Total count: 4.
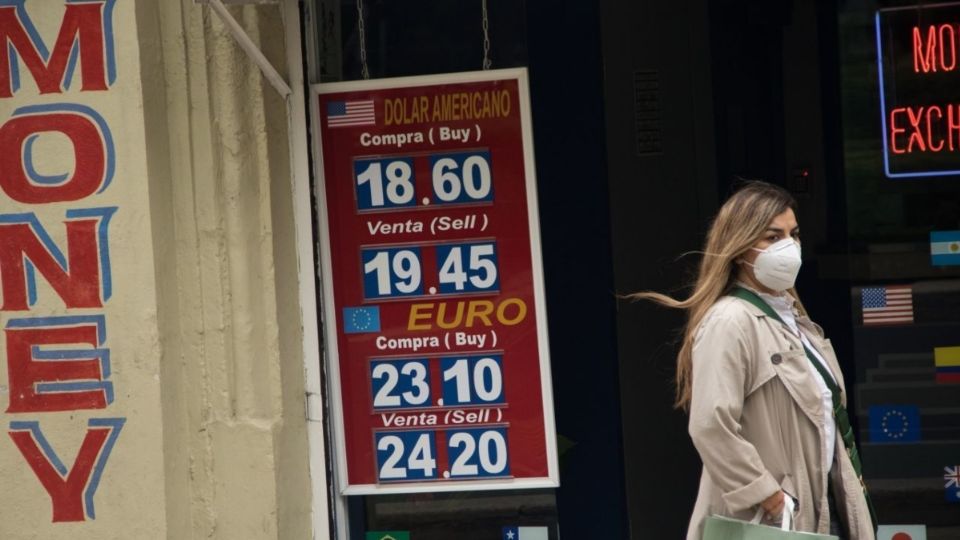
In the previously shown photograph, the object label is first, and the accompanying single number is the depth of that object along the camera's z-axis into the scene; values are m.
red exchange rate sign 12.23
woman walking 9.23
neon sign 12.49
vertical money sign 12.09
